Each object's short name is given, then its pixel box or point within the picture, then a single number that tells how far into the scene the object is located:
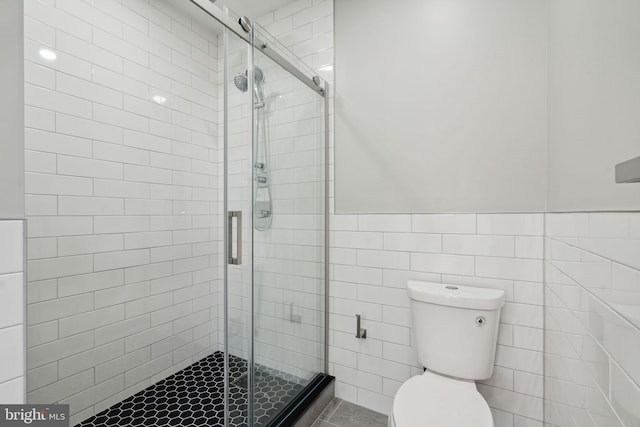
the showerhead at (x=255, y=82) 1.26
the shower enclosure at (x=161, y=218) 1.28
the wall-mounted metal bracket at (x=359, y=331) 1.72
